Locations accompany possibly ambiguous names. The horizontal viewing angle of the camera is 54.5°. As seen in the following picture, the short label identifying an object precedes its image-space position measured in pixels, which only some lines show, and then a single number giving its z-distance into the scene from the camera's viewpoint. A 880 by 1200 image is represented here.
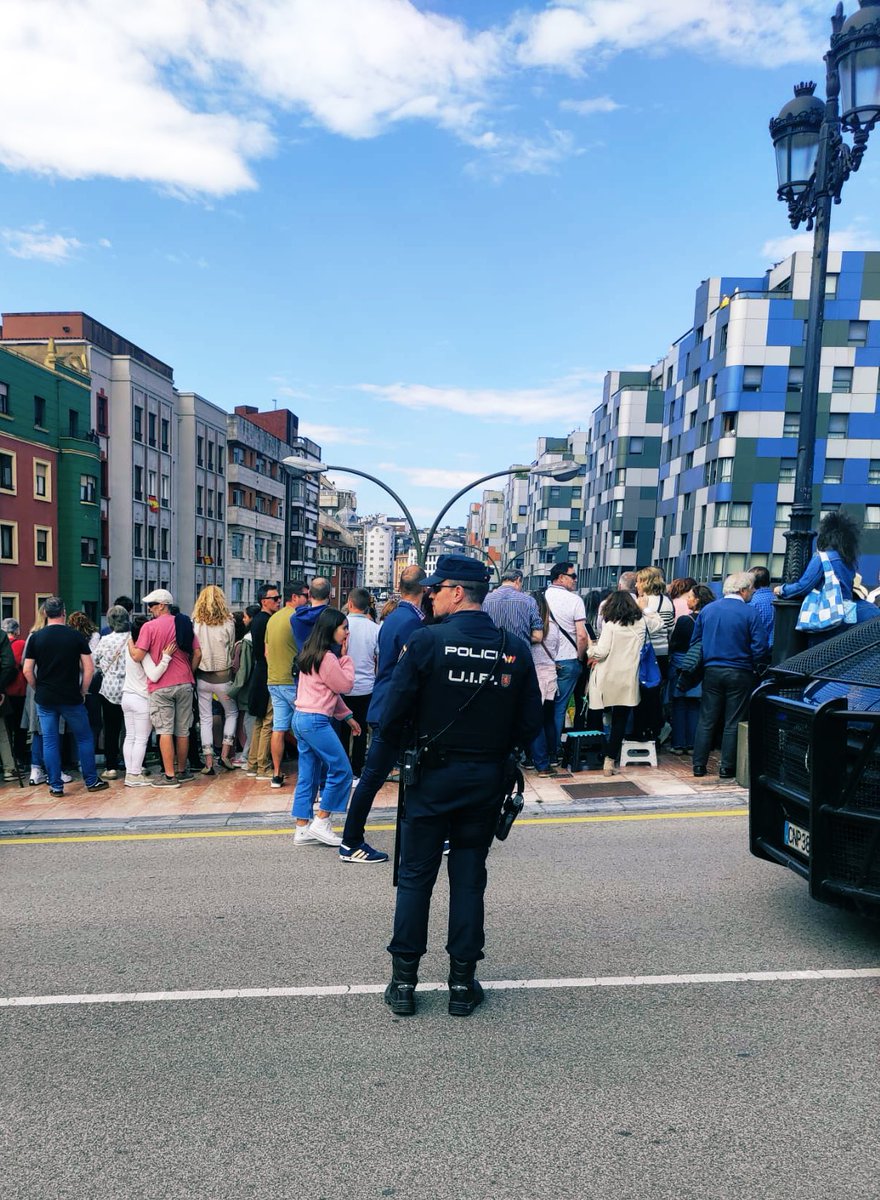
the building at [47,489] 39.03
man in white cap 8.36
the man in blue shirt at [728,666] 8.08
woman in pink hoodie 6.45
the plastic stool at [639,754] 8.91
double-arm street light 16.64
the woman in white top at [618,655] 8.34
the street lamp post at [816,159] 8.20
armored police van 3.95
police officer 3.85
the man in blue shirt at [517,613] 8.09
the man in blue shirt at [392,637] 6.15
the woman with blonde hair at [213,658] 8.88
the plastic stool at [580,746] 8.89
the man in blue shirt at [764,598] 9.02
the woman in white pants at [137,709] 8.41
